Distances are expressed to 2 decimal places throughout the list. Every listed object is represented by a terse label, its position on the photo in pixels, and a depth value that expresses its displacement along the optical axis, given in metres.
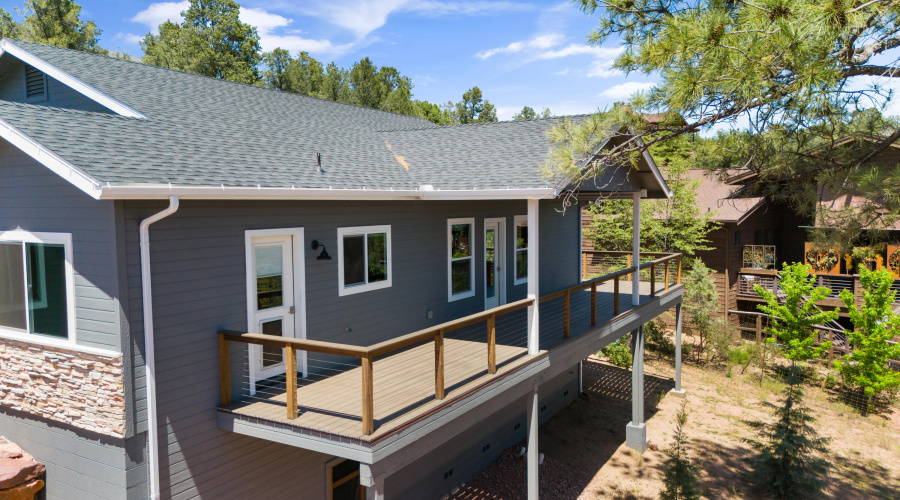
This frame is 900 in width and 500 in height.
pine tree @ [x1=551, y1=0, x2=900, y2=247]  5.09
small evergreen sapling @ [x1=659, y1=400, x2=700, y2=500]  7.76
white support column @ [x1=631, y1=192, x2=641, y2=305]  11.69
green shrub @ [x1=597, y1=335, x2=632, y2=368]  17.48
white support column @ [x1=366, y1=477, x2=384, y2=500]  5.42
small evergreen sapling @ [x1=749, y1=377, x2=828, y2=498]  9.73
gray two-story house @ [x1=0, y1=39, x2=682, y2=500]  5.42
